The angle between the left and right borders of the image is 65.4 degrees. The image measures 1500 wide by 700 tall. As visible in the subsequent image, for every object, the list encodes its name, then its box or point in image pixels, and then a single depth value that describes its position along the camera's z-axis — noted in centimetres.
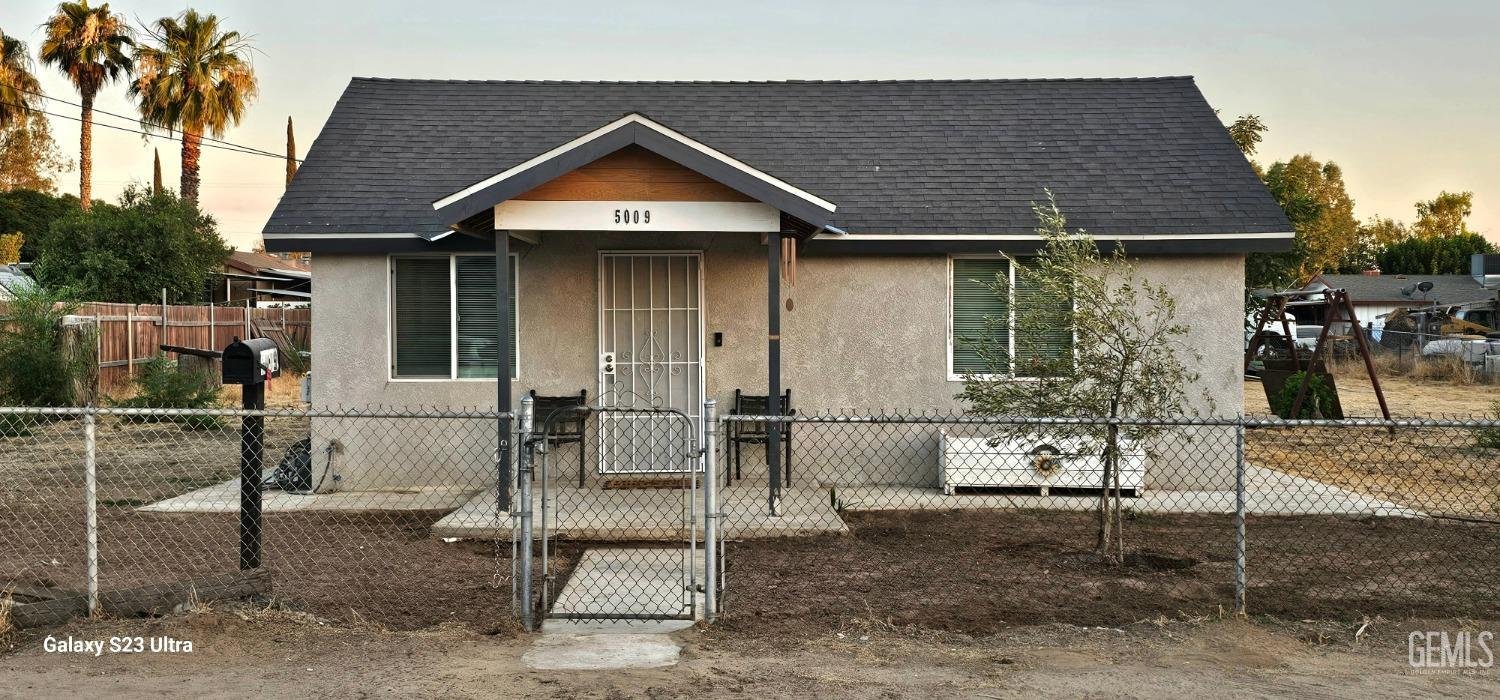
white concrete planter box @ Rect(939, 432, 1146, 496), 1109
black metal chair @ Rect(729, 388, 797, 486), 1129
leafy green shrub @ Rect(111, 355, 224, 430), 1673
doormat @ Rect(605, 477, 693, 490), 1098
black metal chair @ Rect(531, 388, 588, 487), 1119
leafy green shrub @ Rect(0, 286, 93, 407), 1748
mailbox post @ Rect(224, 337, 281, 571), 680
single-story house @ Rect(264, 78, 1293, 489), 1149
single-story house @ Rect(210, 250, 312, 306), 3731
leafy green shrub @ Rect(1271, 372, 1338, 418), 1588
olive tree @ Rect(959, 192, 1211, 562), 776
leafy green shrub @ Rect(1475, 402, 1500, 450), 1441
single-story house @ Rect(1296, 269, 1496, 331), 4716
